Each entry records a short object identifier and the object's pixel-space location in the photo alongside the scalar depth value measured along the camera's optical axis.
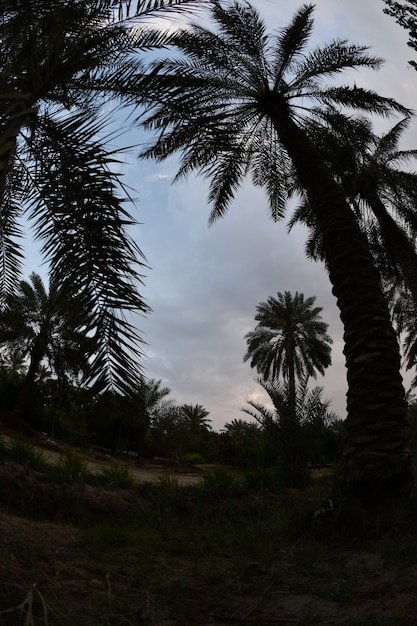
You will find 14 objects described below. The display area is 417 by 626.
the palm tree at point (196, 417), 41.06
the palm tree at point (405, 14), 6.62
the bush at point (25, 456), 7.85
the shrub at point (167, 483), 8.52
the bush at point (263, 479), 9.52
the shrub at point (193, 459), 27.34
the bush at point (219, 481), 8.94
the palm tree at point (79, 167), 3.69
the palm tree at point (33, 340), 22.00
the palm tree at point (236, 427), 42.09
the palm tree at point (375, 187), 12.08
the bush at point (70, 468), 7.70
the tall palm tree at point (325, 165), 5.60
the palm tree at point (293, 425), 10.06
